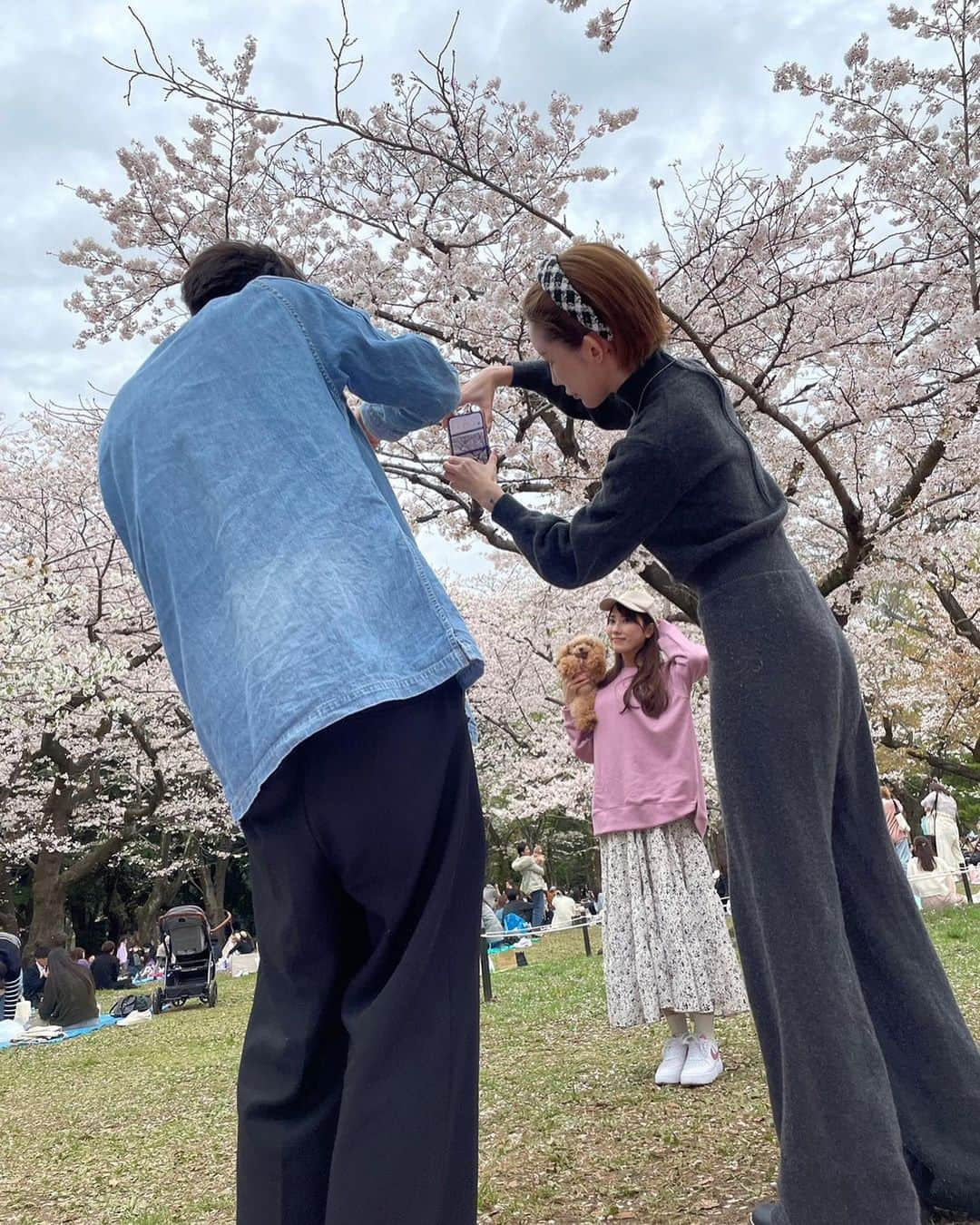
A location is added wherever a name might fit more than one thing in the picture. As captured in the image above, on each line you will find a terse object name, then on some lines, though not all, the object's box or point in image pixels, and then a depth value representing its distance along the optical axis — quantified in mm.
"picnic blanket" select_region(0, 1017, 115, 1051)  10632
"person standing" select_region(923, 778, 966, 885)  14898
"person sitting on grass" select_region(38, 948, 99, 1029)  11727
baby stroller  12766
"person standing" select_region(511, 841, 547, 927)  18406
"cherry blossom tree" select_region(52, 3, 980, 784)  5504
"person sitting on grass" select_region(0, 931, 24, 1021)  10609
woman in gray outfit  1807
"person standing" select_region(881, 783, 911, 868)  12789
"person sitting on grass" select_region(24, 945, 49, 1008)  16156
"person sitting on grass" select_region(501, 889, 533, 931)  18527
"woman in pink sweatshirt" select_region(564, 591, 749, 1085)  3873
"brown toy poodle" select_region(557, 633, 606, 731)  4262
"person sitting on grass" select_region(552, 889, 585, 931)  17544
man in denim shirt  1453
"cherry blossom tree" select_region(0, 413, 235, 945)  13773
